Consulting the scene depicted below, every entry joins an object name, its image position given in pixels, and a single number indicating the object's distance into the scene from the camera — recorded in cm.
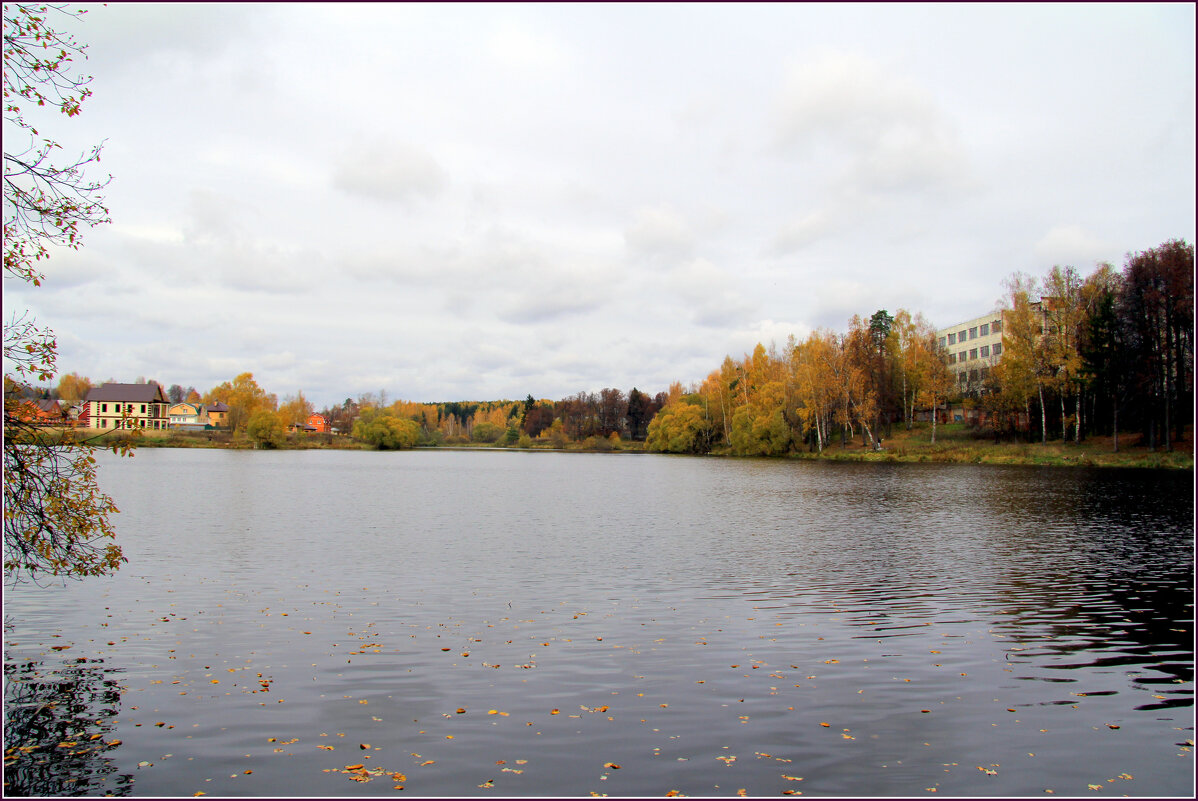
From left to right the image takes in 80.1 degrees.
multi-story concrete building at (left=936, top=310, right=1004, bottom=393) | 10506
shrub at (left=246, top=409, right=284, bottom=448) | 13362
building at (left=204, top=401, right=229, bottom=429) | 18632
